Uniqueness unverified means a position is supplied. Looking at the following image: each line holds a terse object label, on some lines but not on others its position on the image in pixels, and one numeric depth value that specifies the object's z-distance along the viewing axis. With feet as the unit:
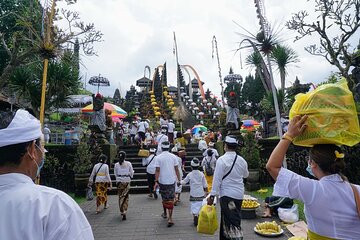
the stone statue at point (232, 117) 40.09
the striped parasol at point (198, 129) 73.80
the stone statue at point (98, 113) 41.09
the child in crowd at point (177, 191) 29.71
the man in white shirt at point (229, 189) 14.56
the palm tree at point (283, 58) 50.37
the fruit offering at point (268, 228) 19.25
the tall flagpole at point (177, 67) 134.82
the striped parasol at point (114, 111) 61.05
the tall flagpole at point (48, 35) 14.64
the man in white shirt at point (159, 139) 34.91
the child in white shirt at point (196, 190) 22.13
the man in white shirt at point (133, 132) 63.22
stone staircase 36.70
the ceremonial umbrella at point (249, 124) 72.70
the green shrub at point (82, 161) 33.86
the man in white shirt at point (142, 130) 55.21
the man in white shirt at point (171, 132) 56.90
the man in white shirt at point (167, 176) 22.62
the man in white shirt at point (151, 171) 32.27
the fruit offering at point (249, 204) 23.39
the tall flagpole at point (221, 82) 108.17
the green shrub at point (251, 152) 34.55
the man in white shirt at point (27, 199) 3.91
